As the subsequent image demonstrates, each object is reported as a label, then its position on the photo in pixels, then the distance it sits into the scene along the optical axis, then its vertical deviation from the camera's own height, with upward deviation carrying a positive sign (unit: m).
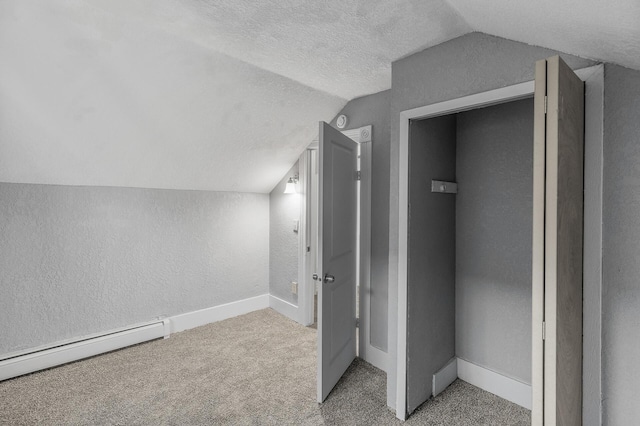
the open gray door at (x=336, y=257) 2.17 -0.34
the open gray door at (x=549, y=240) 0.98 -0.09
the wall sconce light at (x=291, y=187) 3.52 +0.24
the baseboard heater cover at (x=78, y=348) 2.45 -1.13
